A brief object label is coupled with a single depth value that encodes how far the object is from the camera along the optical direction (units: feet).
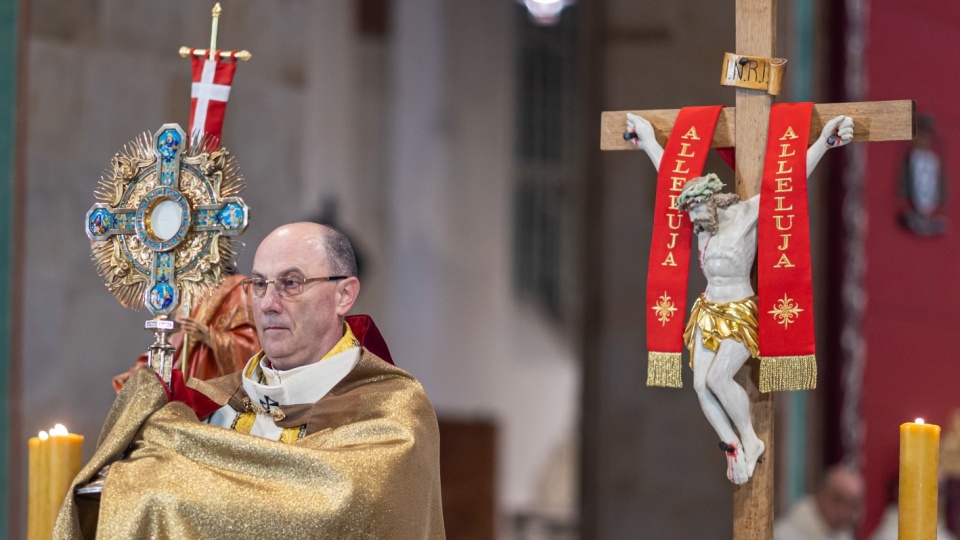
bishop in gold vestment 18.53
